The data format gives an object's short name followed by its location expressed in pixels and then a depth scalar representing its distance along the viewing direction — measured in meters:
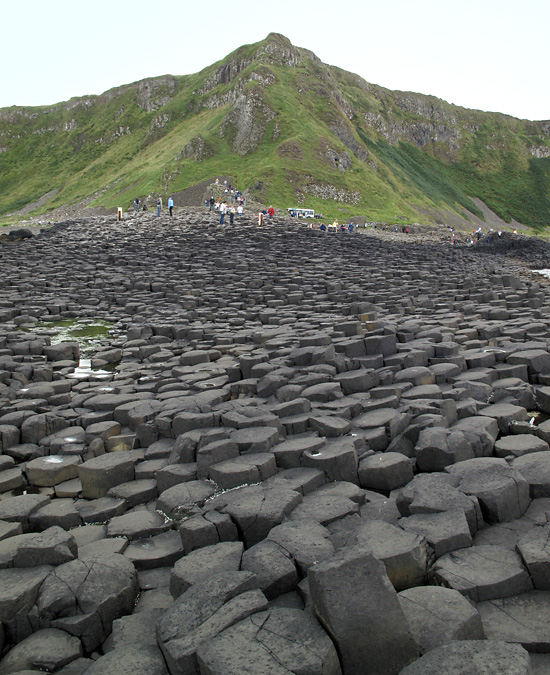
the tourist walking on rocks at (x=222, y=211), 31.07
